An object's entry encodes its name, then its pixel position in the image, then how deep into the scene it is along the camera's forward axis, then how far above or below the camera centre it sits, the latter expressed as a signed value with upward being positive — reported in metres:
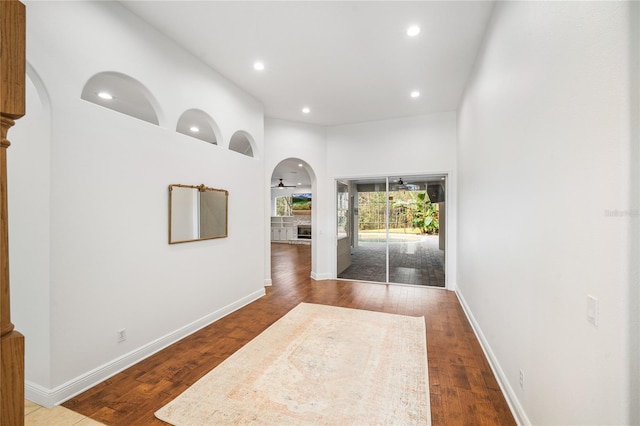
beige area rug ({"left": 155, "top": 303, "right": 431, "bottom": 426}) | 1.91 -1.42
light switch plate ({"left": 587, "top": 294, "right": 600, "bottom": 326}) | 1.07 -0.39
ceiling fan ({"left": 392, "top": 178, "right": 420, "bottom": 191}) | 5.54 +0.53
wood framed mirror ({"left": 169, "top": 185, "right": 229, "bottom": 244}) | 2.98 -0.01
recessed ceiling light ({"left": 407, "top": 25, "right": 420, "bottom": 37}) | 2.76 +1.87
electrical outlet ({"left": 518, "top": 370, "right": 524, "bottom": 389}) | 1.83 -1.12
